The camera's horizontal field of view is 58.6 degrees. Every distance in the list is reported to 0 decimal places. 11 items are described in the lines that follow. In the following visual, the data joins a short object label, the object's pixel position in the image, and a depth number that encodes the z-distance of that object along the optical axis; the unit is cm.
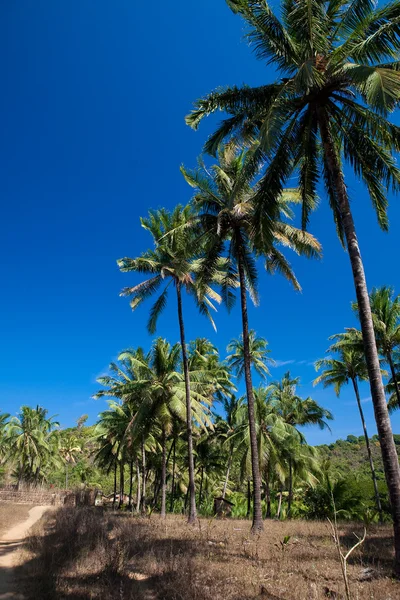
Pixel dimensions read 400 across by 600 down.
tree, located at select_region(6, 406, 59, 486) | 4116
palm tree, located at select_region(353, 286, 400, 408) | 2083
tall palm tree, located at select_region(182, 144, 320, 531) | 1370
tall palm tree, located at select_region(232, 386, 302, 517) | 2389
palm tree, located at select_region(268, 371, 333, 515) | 3150
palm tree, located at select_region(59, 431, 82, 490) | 5806
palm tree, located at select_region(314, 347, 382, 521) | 2488
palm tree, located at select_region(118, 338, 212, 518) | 2088
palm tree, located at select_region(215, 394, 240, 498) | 2897
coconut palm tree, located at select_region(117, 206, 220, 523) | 1847
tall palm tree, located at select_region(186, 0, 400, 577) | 766
